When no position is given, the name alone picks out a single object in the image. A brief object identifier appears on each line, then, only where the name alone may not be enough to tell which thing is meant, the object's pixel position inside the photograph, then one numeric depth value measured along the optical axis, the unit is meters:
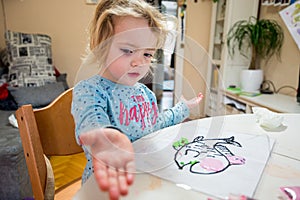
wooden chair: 0.49
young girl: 0.25
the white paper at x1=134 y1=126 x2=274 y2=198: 0.35
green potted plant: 1.66
